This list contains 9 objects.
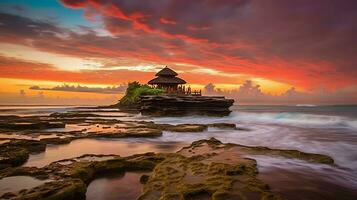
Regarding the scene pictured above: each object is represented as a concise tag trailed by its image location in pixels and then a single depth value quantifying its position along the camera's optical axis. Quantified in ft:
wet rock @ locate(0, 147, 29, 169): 28.66
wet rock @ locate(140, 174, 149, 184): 24.10
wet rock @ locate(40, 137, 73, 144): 45.05
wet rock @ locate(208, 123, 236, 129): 75.48
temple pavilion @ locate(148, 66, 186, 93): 159.53
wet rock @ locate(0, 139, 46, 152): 38.27
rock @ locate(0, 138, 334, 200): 19.17
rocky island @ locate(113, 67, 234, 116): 122.83
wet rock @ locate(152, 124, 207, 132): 63.70
